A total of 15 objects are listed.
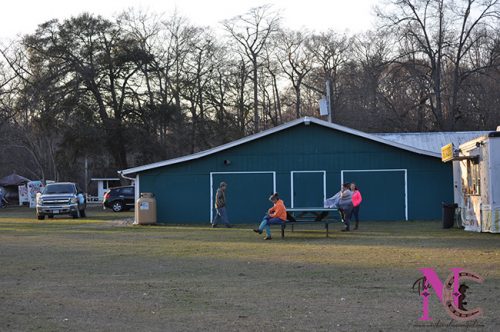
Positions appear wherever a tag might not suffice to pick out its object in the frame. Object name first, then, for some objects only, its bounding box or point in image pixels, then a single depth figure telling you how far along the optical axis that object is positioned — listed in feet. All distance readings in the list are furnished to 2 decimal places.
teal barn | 97.14
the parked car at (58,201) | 117.91
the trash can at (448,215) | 80.28
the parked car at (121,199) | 149.28
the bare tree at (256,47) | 179.52
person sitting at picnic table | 67.10
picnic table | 73.09
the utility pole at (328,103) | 117.11
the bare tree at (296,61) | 183.62
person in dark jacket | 87.81
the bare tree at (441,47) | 155.22
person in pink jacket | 78.61
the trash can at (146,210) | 95.14
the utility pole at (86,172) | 245.04
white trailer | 67.67
